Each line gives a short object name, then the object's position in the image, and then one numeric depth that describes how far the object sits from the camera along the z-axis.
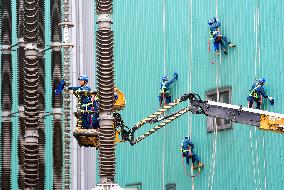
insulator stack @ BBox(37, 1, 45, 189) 37.59
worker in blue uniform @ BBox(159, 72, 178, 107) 47.09
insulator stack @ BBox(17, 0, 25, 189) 37.47
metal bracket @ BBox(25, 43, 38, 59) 31.05
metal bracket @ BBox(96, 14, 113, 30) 26.20
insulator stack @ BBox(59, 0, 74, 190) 35.99
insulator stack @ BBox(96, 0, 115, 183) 25.59
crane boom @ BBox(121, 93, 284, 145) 33.94
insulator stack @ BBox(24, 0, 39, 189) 30.46
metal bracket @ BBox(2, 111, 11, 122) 39.28
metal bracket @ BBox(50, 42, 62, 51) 39.41
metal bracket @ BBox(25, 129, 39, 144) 30.41
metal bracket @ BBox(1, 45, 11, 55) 39.59
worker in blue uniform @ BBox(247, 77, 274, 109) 40.31
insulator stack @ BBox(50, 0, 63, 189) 37.22
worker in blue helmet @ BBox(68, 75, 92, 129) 35.41
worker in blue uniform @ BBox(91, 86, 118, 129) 35.28
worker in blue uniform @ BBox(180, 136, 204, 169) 44.59
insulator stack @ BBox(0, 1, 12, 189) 38.47
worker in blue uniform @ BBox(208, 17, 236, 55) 43.04
